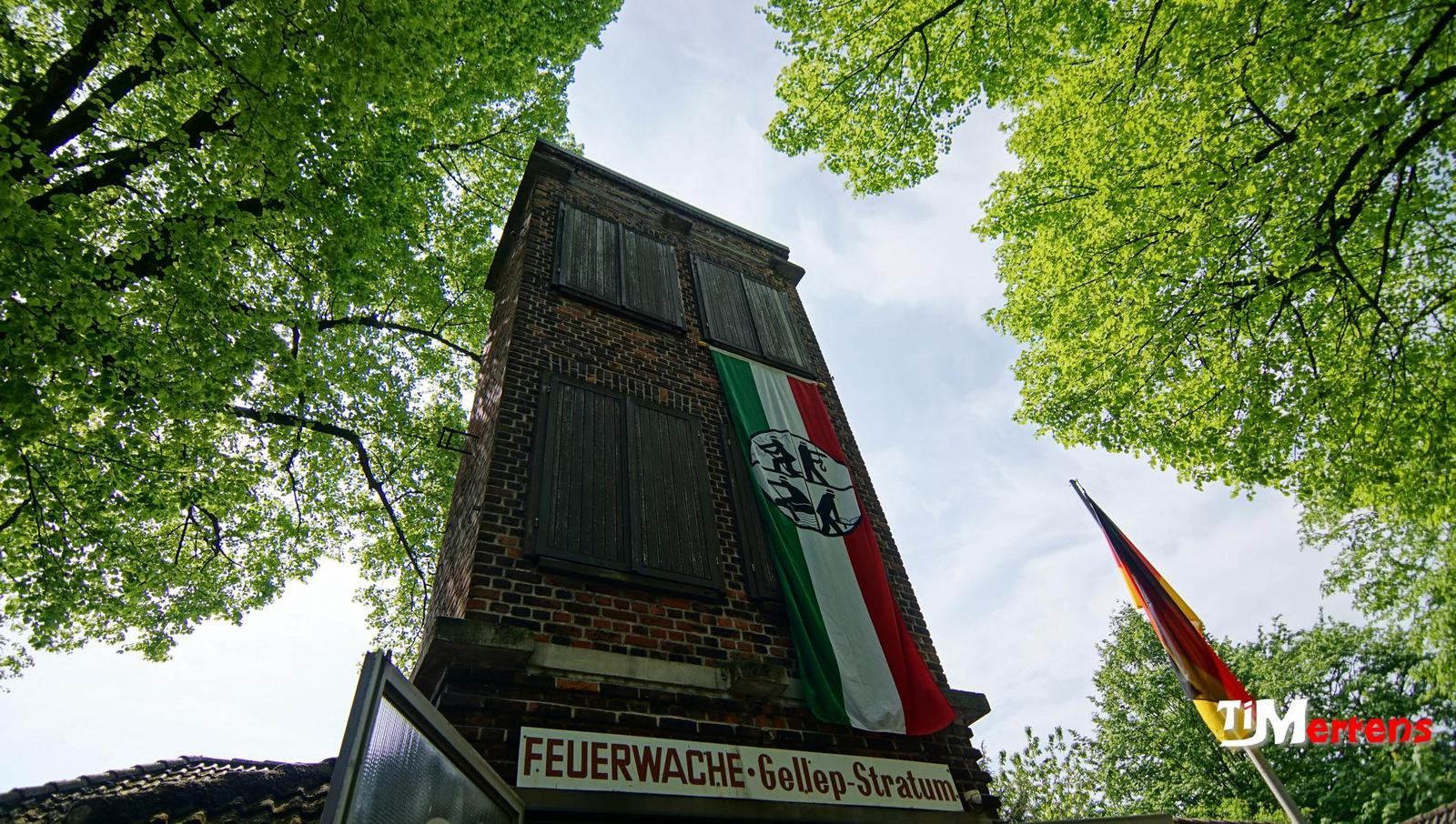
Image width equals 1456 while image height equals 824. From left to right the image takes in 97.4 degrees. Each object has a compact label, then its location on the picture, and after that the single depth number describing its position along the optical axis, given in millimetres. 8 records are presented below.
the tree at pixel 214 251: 5648
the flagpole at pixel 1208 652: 6947
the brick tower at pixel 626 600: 4121
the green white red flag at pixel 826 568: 5305
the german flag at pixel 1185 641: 7668
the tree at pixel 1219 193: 6035
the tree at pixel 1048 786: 26219
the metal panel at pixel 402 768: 2178
